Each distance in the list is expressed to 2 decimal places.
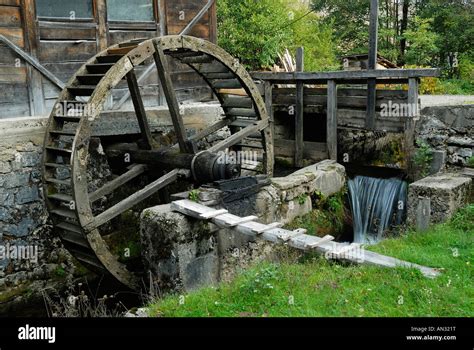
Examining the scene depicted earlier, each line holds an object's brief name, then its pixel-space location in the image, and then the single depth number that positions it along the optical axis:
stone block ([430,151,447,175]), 6.90
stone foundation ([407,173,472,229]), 5.51
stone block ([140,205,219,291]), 5.30
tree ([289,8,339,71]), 17.20
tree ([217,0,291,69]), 13.60
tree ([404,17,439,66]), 14.35
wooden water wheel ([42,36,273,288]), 5.72
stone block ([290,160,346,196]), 7.18
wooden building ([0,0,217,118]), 6.56
